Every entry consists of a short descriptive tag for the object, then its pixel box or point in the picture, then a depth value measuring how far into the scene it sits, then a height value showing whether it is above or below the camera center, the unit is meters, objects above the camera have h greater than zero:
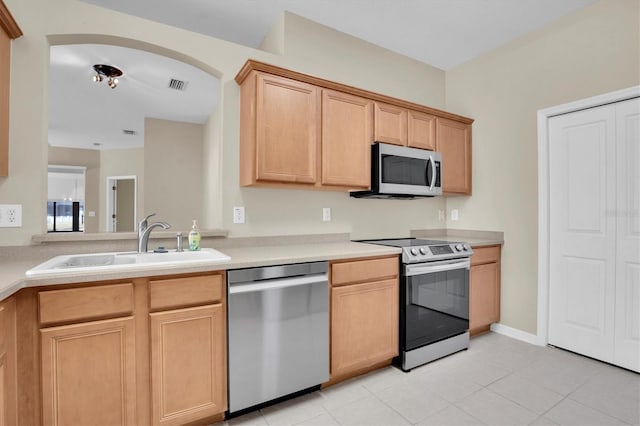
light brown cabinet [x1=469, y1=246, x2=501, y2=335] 2.92 -0.74
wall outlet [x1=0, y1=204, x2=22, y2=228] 1.81 -0.02
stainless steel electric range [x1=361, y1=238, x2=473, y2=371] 2.37 -0.71
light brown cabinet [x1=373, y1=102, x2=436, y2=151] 2.73 +0.78
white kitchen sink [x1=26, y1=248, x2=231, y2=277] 1.42 -0.26
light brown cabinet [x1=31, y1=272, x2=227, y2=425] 1.38 -0.67
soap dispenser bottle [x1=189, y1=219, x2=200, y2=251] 2.10 -0.19
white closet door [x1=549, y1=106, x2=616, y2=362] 2.46 -0.16
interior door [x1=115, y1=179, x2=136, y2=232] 8.20 +0.19
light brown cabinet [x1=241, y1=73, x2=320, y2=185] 2.21 +0.58
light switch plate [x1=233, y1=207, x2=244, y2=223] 2.46 -0.02
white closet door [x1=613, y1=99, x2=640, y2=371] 2.32 -0.20
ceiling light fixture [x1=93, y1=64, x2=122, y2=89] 3.46 +1.57
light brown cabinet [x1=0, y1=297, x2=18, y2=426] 1.19 -0.59
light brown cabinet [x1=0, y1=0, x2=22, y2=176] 1.71 +0.78
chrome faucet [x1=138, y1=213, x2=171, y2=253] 1.98 -0.15
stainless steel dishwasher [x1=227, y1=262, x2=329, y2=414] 1.73 -0.70
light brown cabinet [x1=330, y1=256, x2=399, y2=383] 2.10 -0.72
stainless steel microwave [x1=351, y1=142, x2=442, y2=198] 2.68 +0.35
